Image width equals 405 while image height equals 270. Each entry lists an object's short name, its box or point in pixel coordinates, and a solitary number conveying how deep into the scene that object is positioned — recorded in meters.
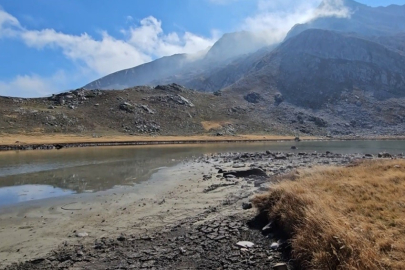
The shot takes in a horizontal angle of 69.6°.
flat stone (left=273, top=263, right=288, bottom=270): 7.53
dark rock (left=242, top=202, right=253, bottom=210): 13.95
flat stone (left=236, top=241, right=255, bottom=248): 9.56
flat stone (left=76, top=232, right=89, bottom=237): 11.90
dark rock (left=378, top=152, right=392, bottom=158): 36.72
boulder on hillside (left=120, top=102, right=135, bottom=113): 129.06
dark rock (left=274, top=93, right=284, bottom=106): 182.25
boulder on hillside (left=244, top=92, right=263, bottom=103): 181.65
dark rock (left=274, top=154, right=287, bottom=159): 42.05
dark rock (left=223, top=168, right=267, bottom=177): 25.45
